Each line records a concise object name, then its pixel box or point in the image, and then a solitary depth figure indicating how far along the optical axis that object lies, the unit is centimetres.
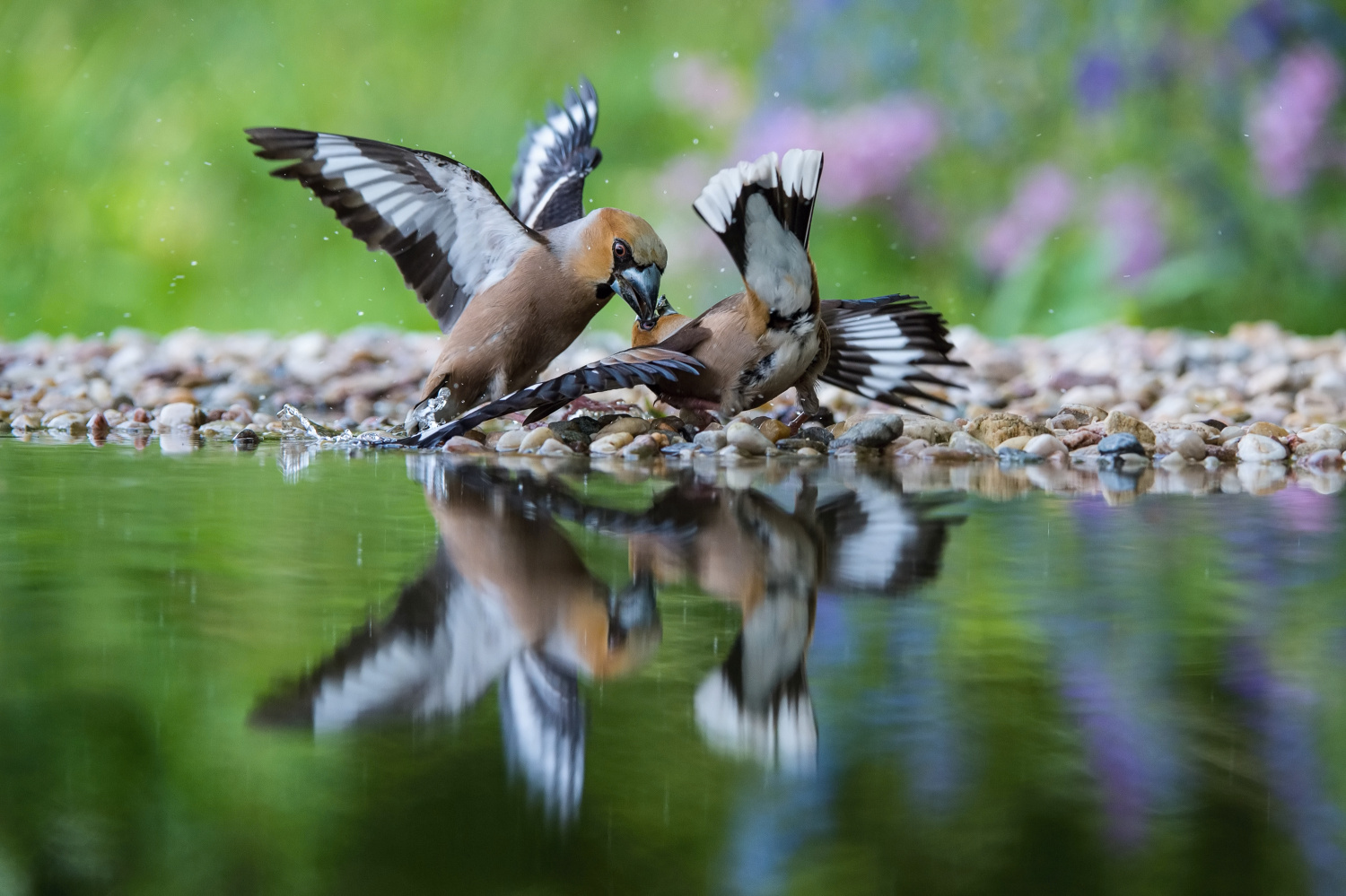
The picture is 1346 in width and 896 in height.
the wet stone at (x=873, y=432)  539
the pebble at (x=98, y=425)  618
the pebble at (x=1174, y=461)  509
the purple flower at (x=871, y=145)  1079
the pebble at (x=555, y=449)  535
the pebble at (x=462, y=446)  545
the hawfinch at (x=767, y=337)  466
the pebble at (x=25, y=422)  634
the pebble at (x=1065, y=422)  589
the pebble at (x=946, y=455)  525
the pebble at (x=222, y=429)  614
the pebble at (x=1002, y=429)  549
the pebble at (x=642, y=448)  528
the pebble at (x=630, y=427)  554
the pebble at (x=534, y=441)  547
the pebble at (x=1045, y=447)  530
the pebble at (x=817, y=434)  549
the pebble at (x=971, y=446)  529
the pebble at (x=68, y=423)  626
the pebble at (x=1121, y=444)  514
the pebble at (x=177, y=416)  645
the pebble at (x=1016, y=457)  523
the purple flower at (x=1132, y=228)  1045
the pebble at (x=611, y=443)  539
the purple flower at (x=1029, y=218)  1070
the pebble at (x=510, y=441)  554
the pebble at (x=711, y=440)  525
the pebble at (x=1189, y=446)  519
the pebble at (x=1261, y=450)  528
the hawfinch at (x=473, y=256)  529
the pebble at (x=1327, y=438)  530
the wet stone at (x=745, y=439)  516
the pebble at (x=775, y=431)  553
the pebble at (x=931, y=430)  542
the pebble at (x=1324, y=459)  512
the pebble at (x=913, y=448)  535
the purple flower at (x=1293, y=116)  1038
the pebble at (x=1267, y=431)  544
